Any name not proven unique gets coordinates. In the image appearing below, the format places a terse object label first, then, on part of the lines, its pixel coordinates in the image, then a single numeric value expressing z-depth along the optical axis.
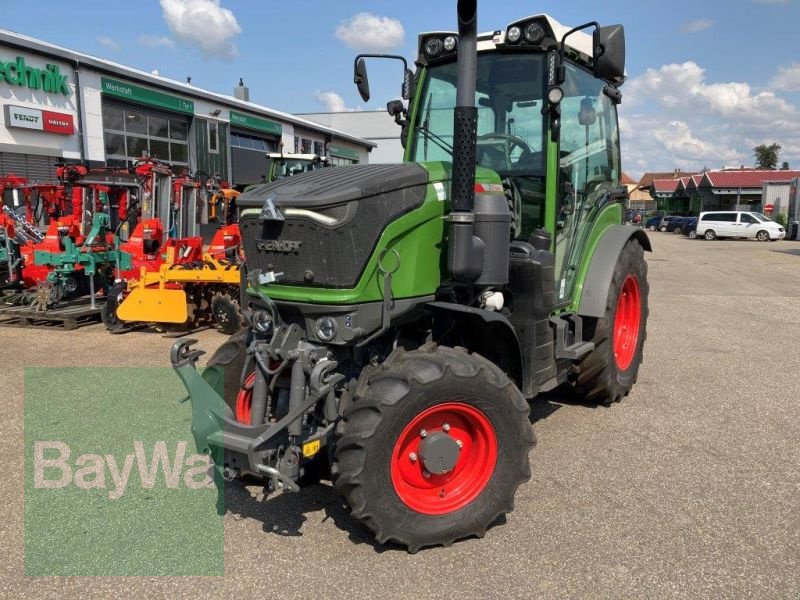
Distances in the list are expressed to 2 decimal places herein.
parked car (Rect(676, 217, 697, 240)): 33.50
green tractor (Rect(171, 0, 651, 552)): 2.99
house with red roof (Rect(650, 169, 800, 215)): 46.78
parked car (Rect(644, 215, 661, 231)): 42.80
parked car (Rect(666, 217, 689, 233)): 37.10
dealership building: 13.87
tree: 76.19
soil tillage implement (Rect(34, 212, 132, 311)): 9.07
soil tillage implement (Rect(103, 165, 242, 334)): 8.06
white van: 30.17
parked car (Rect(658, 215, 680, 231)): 40.53
